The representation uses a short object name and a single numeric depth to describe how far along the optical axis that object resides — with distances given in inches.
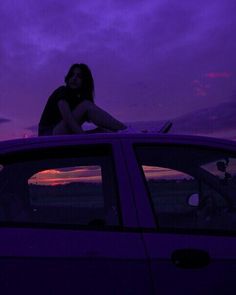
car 91.2
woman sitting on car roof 129.8
